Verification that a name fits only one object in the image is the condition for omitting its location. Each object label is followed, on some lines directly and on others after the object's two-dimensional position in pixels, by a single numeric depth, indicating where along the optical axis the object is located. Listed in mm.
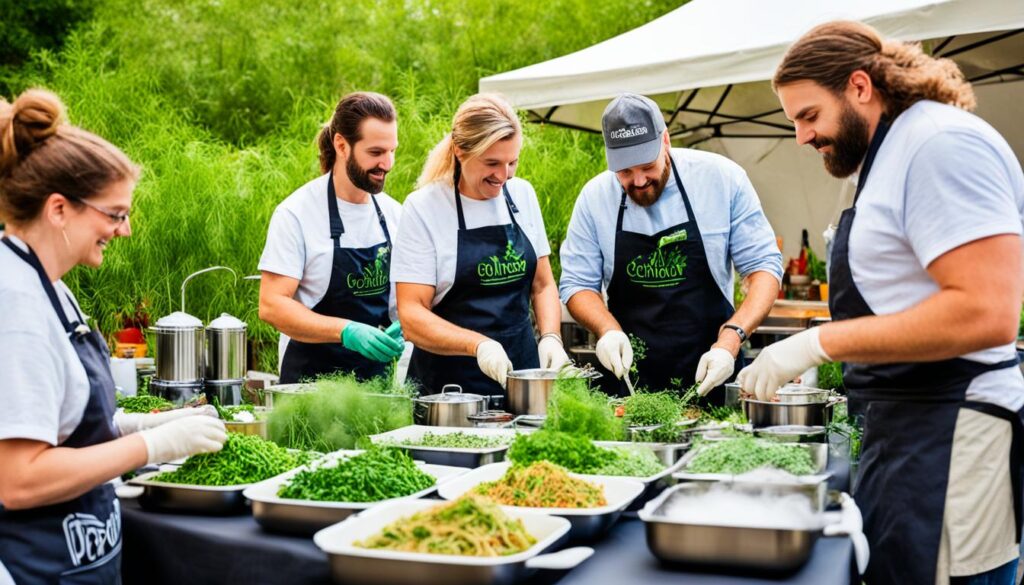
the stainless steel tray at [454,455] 2492
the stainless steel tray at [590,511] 1980
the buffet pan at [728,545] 1768
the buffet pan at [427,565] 1684
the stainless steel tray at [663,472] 2254
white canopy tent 4805
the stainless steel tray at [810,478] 1953
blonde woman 3559
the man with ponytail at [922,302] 1976
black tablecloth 1840
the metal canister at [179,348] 3377
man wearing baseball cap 3562
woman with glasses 1829
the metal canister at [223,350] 3490
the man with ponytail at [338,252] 3873
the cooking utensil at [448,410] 2955
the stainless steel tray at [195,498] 2178
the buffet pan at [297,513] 2014
